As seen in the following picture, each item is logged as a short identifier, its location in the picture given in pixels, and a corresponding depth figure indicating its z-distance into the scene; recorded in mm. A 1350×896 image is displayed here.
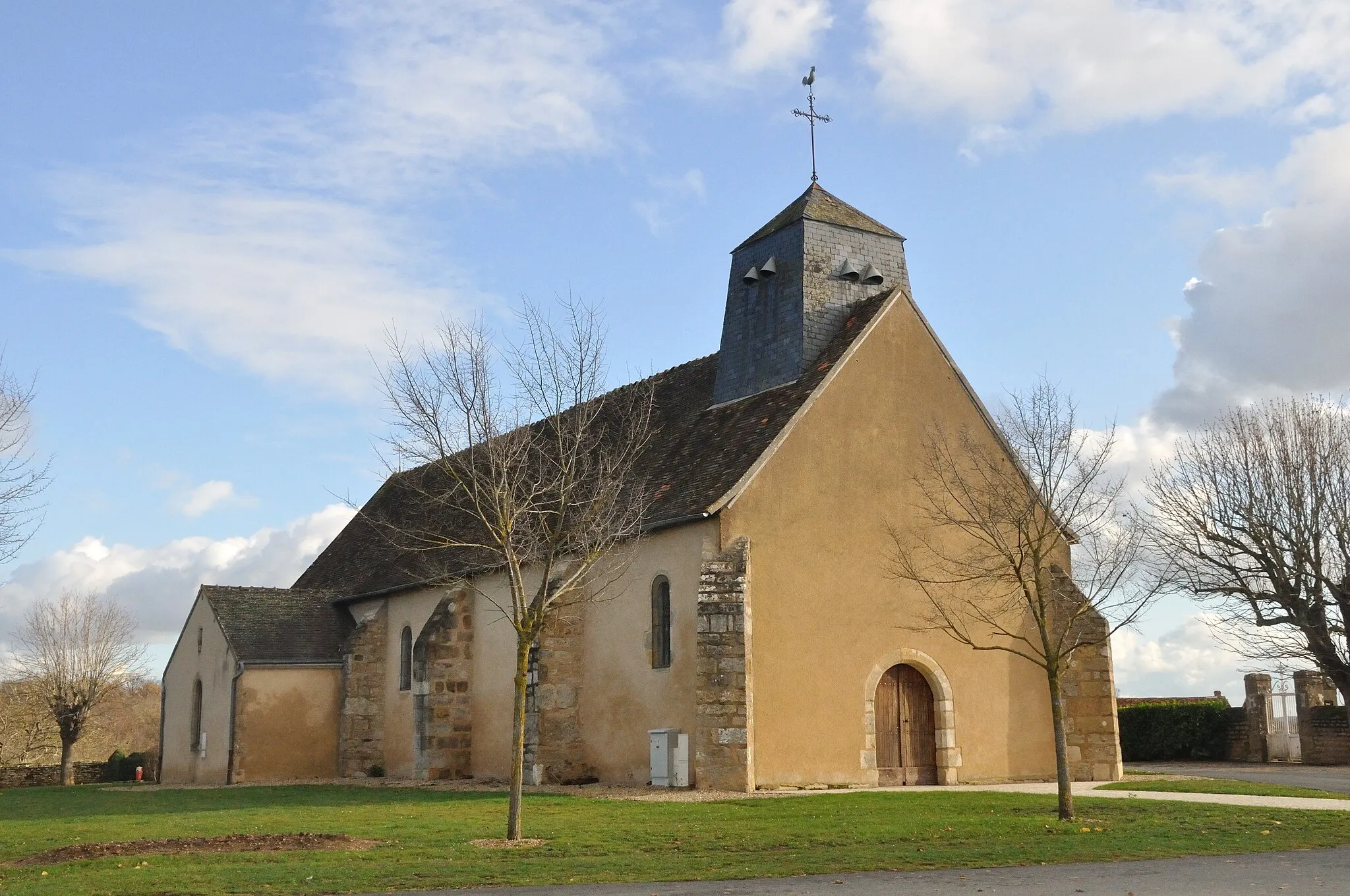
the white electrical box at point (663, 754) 20438
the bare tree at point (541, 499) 15633
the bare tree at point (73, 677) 40656
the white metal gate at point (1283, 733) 30734
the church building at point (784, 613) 20438
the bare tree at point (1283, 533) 28719
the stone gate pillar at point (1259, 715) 30766
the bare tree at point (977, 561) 22094
